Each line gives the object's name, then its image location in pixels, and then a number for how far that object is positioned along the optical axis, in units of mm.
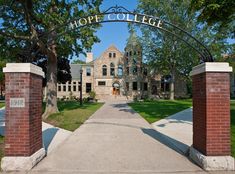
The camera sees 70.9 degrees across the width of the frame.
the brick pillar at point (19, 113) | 3628
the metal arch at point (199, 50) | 4060
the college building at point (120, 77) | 32235
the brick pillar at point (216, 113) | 3625
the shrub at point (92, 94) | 30944
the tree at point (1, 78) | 32159
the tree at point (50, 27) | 8948
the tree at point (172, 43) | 24837
